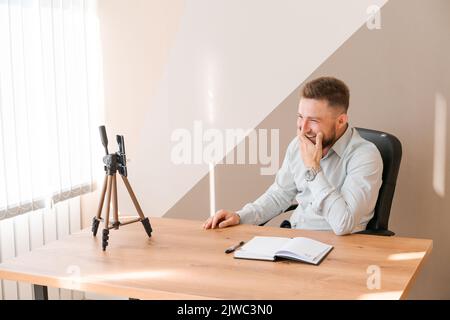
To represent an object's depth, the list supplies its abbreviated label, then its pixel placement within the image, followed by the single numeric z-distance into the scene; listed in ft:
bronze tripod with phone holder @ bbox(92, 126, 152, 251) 6.81
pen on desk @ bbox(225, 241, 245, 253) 6.56
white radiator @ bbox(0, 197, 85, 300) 9.27
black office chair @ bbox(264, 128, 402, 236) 7.97
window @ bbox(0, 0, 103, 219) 9.01
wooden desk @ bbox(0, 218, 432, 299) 5.37
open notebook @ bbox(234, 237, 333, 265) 6.17
